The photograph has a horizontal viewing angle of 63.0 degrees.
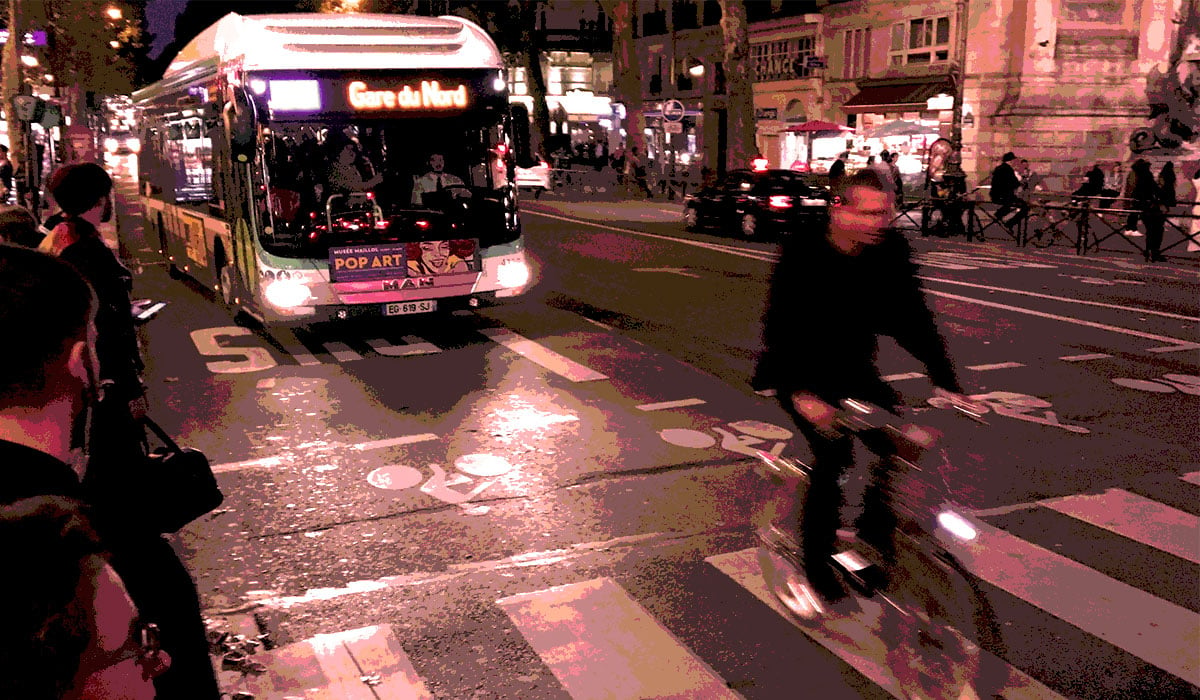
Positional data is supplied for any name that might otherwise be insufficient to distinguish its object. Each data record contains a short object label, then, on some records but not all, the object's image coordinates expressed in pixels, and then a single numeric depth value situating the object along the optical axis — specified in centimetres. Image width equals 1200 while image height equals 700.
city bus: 1002
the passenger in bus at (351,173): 1041
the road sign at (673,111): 3039
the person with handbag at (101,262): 412
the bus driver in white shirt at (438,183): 1090
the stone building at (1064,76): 3142
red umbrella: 3759
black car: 2159
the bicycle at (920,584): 388
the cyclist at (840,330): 425
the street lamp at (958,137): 2456
